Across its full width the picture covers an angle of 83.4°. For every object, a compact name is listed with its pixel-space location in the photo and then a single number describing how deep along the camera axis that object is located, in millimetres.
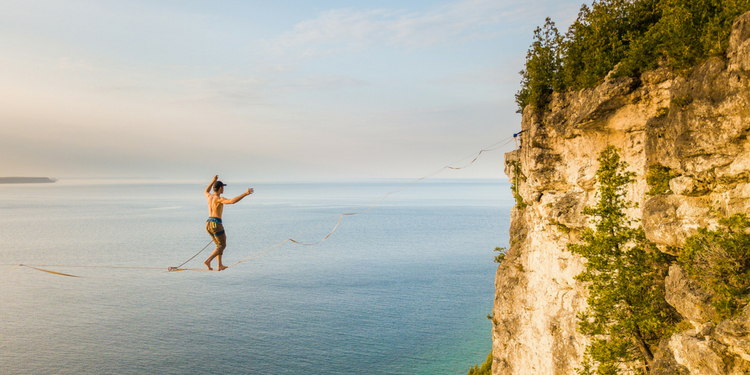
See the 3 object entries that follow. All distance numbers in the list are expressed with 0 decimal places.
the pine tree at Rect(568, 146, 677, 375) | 12875
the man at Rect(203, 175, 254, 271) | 13828
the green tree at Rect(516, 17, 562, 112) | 16391
